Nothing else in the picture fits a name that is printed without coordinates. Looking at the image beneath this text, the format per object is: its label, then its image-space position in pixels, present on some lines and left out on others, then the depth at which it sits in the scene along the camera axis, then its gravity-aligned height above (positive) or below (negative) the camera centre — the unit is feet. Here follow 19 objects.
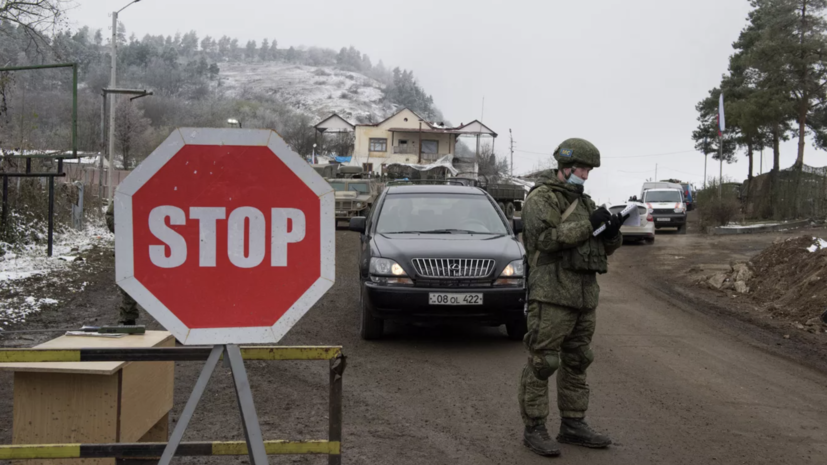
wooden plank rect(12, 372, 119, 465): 12.03 -3.21
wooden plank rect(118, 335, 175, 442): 12.48 -3.40
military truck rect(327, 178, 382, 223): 89.51 +2.11
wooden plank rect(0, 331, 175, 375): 11.80 -2.42
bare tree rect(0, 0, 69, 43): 42.01 +11.60
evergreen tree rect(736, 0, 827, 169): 108.58 +24.30
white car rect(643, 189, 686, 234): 100.01 +0.78
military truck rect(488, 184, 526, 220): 124.20 +3.35
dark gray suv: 25.35 -2.28
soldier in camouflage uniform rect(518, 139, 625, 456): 15.58 -1.56
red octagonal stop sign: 9.21 -0.31
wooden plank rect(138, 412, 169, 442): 14.49 -4.40
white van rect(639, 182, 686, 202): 110.11 +4.71
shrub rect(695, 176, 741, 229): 92.07 +0.79
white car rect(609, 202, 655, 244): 74.95 -1.59
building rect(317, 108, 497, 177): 272.10 +27.88
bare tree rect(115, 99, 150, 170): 190.70 +22.29
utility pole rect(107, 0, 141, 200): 86.35 +12.60
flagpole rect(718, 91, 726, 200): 109.50 +14.19
